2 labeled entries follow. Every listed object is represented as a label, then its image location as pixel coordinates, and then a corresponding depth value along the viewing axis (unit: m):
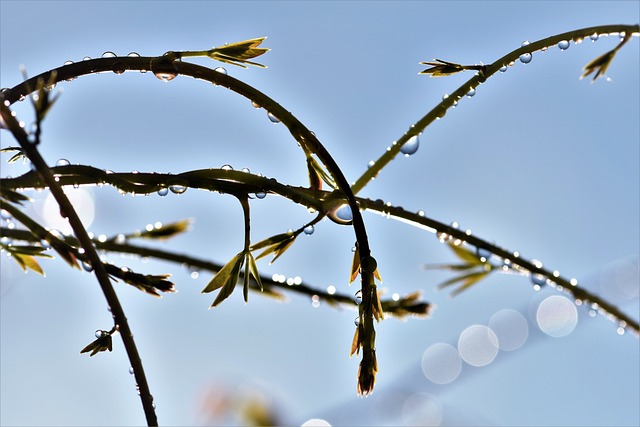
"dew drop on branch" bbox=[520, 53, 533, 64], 0.39
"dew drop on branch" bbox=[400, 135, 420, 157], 0.39
